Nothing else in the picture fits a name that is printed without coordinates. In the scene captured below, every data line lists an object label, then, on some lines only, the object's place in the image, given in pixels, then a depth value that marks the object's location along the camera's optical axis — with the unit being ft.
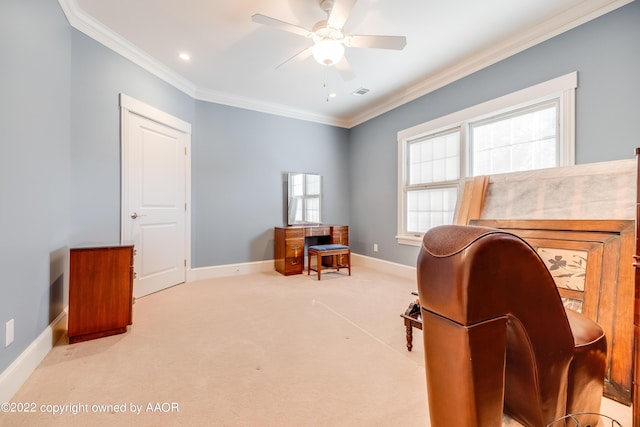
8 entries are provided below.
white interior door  9.76
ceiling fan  6.91
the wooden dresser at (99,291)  6.69
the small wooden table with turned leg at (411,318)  6.15
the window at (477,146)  8.29
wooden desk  13.71
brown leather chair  2.41
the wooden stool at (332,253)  13.15
